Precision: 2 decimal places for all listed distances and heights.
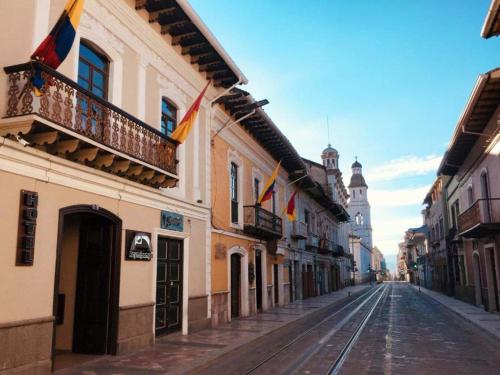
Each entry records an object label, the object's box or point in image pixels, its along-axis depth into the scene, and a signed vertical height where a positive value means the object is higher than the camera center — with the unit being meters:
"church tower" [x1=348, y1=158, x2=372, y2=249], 91.88 +11.55
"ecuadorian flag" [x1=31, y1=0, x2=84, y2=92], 6.74 +3.57
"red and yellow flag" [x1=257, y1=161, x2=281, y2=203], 17.54 +3.01
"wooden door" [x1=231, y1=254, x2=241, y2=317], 16.78 -0.69
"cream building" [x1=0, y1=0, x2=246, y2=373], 6.83 +1.73
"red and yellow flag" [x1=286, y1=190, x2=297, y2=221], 21.56 +2.77
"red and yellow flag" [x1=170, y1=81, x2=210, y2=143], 10.57 +3.38
